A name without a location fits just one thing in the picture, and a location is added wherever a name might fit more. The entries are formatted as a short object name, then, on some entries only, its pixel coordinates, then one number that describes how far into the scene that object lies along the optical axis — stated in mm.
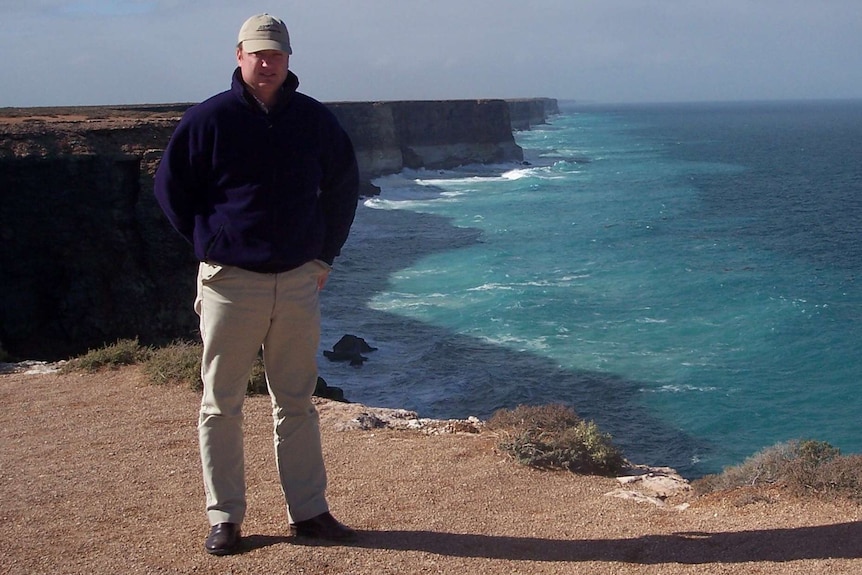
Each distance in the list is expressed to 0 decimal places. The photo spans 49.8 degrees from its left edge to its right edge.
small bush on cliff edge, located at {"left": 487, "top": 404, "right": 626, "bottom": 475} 6195
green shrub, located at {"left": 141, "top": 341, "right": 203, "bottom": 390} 8000
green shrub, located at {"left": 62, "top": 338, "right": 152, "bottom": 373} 8695
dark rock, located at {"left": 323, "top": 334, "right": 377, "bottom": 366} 20594
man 3871
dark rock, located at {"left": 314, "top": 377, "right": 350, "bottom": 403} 13333
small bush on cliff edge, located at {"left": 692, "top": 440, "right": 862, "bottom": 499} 5215
